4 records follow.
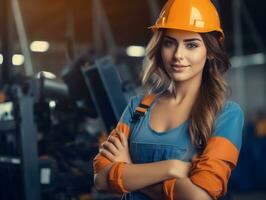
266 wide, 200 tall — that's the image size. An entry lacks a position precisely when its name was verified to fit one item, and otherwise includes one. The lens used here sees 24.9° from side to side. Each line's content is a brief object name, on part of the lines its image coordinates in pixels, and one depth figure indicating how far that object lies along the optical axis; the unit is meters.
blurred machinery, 4.02
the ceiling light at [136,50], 18.22
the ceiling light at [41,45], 12.50
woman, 2.12
